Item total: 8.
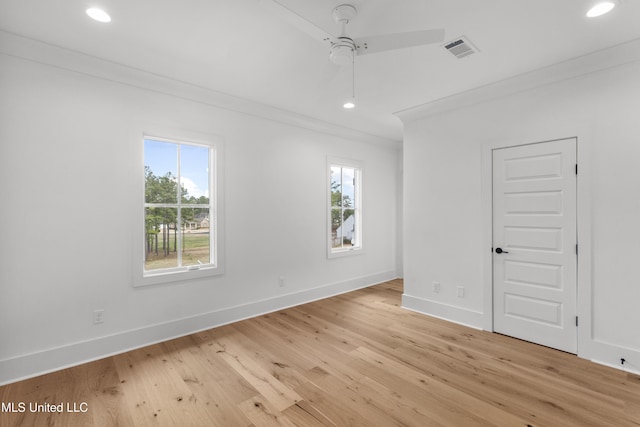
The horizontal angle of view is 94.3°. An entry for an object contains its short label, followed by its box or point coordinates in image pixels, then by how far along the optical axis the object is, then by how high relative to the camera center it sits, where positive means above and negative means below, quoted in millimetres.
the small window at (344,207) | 5027 +75
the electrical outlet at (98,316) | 2781 -979
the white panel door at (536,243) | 2898 -338
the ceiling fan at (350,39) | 1610 +1013
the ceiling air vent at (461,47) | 2454 +1411
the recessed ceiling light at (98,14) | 2104 +1434
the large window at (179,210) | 3236 +24
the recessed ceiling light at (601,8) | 2027 +1417
